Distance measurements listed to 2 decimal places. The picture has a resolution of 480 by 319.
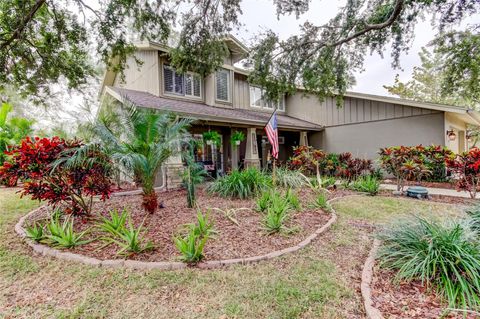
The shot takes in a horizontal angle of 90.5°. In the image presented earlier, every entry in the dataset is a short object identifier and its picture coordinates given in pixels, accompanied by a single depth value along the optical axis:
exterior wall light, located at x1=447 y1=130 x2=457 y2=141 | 10.94
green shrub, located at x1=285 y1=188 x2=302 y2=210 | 5.87
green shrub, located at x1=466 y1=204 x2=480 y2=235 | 3.75
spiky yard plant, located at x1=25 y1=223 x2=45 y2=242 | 4.08
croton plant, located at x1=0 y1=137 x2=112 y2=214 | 4.41
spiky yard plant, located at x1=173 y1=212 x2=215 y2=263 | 3.38
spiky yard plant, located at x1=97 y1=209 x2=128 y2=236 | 4.13
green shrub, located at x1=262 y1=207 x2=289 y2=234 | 4.48
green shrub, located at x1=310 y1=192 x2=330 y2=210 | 6.01
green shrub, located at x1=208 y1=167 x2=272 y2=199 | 7.00
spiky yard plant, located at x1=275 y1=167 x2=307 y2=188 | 8.41
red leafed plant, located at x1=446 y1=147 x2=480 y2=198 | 6.44
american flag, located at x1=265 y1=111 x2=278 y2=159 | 6.48
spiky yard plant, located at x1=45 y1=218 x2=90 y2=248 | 3.86
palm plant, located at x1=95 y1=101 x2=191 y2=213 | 5.13
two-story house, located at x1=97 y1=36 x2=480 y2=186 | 10.93
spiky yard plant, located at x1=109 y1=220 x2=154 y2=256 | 3.60
